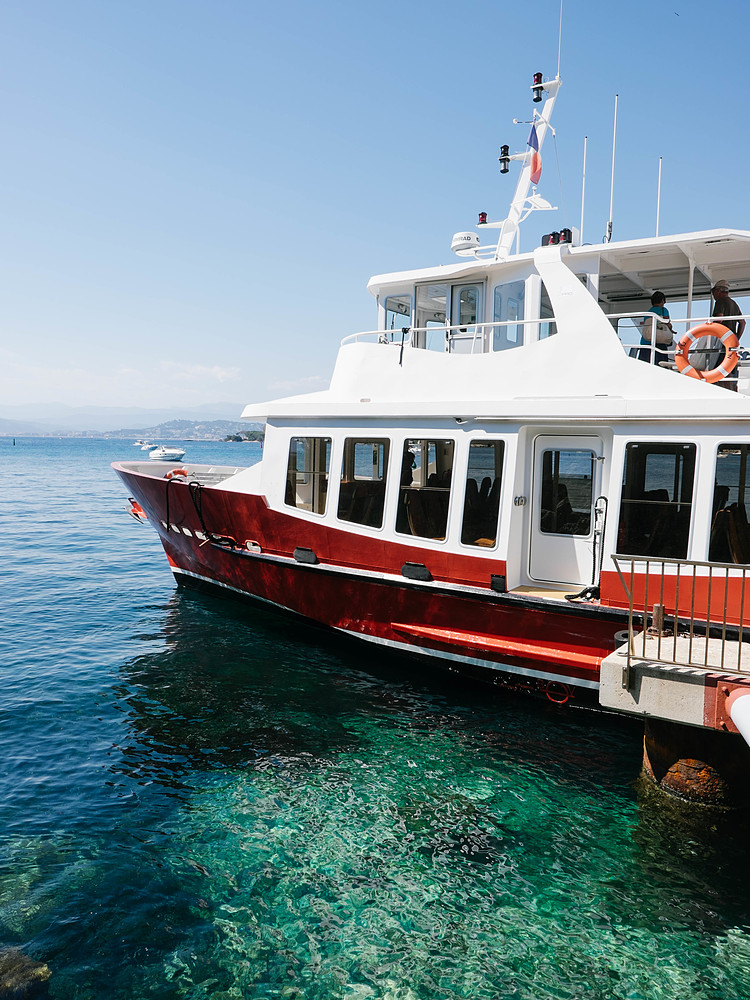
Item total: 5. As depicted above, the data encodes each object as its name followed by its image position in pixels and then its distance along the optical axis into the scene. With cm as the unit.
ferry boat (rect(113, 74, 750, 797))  680
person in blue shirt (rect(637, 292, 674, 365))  762
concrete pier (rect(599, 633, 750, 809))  532
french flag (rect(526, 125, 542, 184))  1054
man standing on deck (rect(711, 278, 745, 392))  788
